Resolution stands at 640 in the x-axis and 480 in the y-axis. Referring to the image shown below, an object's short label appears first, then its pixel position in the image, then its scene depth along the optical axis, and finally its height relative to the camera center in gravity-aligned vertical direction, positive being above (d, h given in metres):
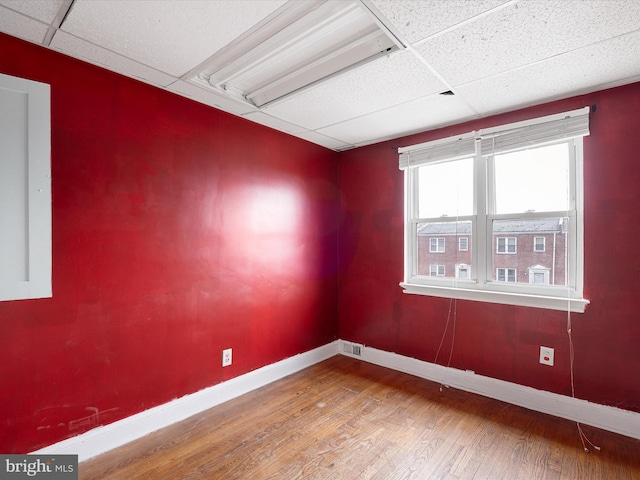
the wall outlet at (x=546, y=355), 2.42 -0.92
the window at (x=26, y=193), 1.63 +0.26
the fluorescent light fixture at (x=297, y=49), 1.53 +1.13
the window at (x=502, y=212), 2.39 +0.24
